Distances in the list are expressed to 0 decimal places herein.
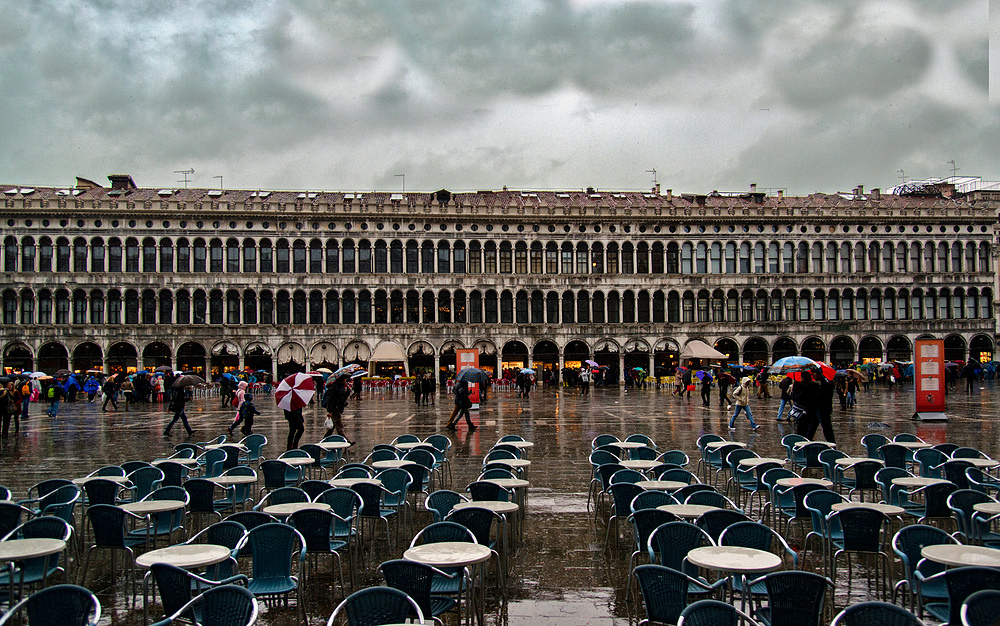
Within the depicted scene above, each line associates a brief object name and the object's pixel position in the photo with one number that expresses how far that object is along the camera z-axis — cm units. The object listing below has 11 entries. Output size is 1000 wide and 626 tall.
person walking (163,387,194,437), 2097
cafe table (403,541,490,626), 604
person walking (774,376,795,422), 2416
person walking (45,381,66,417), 2941
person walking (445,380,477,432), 2198
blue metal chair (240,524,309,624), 666
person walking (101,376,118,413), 3436
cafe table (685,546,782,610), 583
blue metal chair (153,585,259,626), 499
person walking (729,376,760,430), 2081
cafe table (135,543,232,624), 620
